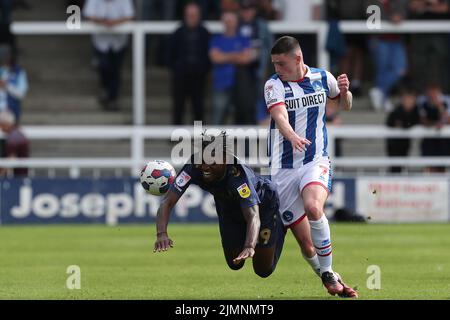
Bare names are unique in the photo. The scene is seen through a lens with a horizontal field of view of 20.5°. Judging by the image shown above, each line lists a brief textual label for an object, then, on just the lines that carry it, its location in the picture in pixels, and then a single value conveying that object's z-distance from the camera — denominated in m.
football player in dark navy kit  11.42
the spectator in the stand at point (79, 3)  26.44
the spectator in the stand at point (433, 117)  23.48
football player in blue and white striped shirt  11.76
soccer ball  11.78
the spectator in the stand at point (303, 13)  24.39
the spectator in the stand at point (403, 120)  23.20
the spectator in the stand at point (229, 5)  23.32
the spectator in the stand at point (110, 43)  23.73
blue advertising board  21.97
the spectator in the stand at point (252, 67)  23.05
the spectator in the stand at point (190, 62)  22.98
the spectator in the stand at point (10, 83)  23.47
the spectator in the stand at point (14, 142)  22.83
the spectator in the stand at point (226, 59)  22.95
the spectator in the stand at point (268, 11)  24.50
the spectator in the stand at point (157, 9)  25.38
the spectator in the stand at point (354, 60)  25.42
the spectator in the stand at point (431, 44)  25.03
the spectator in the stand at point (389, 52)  24.61
